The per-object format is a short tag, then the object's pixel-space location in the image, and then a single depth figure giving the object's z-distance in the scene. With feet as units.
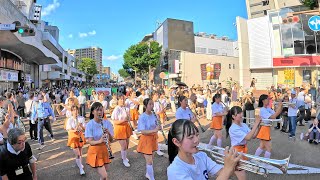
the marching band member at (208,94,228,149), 27.30
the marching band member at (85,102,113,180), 16.15
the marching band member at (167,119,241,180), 7.80
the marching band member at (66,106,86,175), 22.81
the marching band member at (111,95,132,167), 24.77
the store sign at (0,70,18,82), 81.16
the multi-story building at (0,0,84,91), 68.68
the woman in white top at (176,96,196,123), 23.37
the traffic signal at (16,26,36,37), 42.61
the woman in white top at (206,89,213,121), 52.30
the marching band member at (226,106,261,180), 16.11
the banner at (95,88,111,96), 76.24
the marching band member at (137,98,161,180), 19.31
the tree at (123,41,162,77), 158.61
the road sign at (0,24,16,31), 43.84
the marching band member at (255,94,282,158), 21.12
